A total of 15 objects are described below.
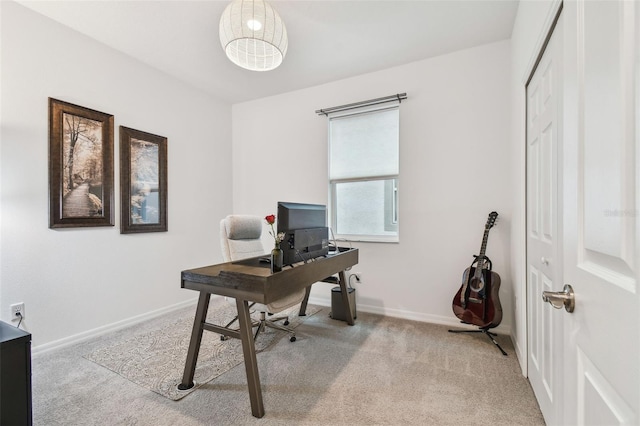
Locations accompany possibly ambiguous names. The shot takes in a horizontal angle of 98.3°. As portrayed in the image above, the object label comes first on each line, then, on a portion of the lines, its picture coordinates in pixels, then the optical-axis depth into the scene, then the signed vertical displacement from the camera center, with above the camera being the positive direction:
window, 3.14 +0.46
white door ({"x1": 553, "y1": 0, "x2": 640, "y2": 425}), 0.50 +0.00
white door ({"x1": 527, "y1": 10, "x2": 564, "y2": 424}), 1.30 -0.08
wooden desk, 1.58 -0.48
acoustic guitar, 2.32 -0.73
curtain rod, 3.01 +1.23
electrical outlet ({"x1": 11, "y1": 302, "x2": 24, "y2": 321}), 2.15 -0.77
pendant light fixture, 1.75 +1.21
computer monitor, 1.92 -0.15
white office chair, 2.40 -0.28
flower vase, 1.78 -0.32
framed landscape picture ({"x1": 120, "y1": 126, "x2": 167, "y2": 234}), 2.87 +0.33
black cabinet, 1.00 -0.62
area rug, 1.90 -1.16
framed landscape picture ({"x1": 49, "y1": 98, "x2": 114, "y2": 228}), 2.36 +0.42
